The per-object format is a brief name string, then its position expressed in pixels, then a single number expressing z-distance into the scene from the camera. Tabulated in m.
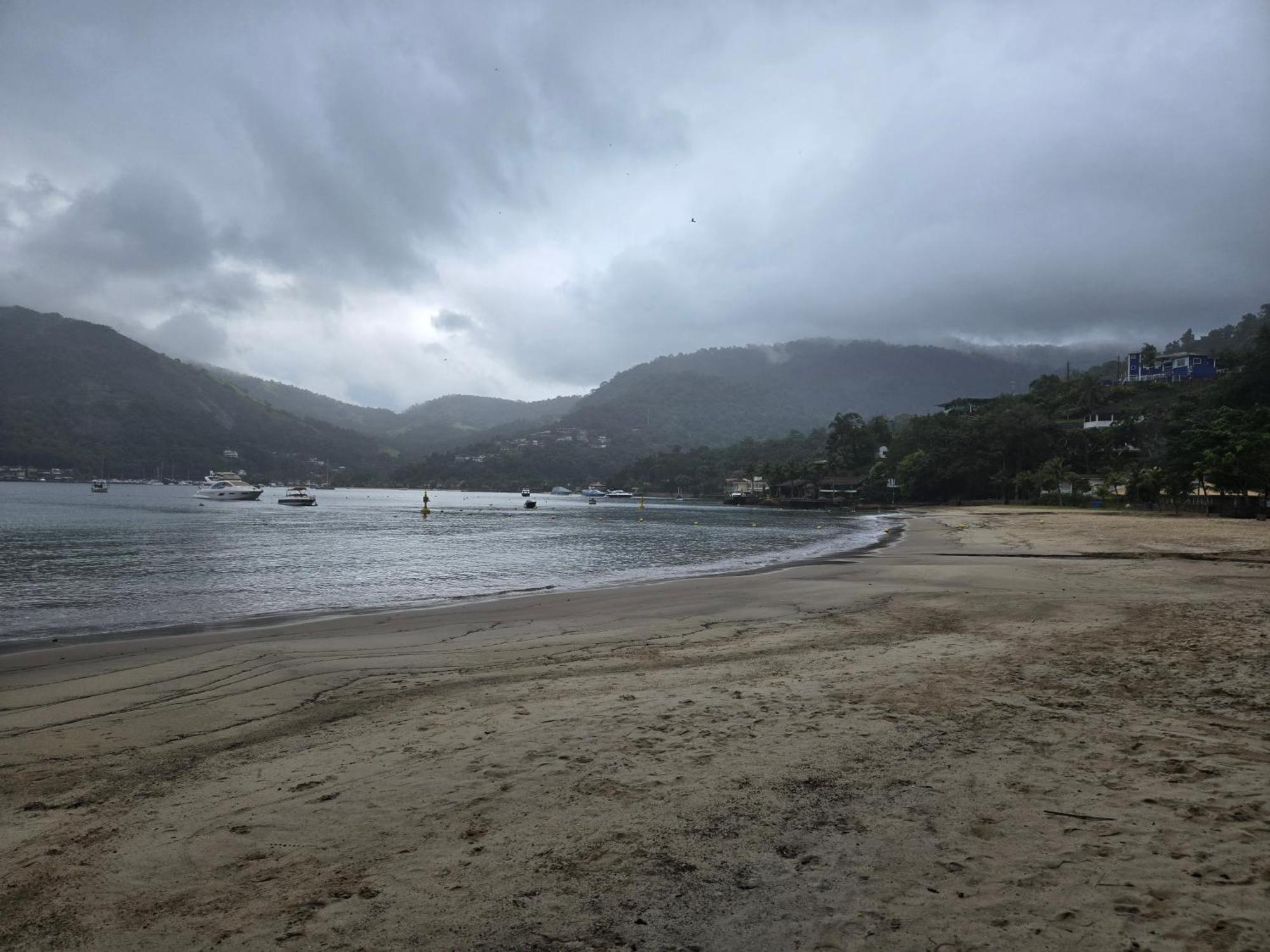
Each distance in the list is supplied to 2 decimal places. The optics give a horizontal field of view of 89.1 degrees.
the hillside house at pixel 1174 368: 122.25
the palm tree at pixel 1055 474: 83.25
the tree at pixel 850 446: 148.12
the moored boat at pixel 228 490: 103.00
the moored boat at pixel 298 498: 98.12
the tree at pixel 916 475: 107.94
